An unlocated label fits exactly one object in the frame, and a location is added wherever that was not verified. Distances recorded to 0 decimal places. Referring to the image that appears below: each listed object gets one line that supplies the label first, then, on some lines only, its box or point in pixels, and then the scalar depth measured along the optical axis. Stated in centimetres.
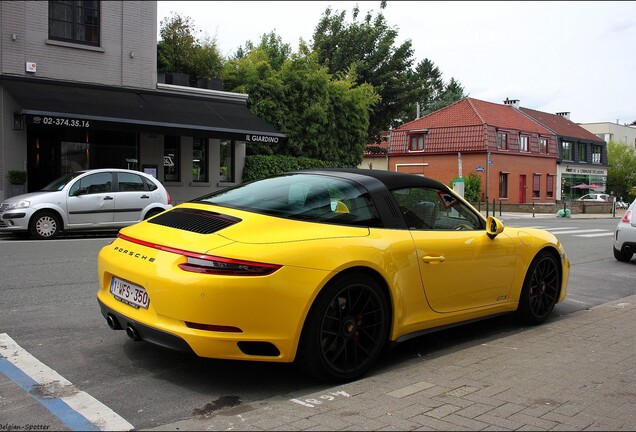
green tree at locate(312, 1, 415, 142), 4062
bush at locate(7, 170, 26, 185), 1691
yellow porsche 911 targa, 375
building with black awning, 1700
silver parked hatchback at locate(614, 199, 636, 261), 1168
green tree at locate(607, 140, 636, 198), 6638
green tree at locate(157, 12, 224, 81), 2470
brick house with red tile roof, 4466
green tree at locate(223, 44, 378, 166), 2366
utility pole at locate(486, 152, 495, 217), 4369
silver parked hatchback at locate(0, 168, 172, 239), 1277
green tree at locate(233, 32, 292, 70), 2823
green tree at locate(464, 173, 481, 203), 4222
